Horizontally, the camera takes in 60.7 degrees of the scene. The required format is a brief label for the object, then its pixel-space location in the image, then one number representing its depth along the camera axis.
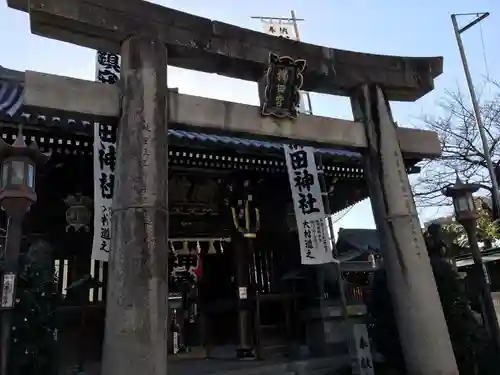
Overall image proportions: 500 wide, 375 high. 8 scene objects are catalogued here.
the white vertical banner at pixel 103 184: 6.76
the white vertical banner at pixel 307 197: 8.68
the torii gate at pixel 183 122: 4.30
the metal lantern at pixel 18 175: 4.80
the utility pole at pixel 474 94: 15.78
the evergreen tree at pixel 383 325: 6.94
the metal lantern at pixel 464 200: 7.77
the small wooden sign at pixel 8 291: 4.50
